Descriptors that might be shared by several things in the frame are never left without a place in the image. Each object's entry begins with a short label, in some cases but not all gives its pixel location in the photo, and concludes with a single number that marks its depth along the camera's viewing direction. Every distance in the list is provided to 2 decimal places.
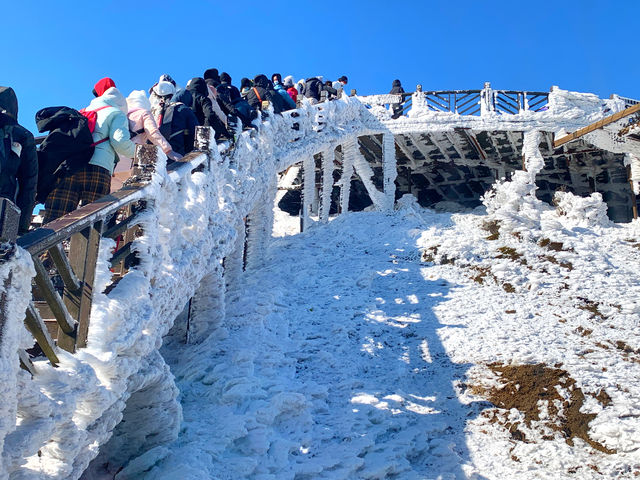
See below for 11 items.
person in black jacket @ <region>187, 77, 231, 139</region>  7.96
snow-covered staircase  2.81
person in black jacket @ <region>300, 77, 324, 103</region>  16.61
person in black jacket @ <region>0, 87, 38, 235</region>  4.46
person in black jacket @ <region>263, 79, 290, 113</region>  12.35
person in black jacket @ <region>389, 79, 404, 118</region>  17.94
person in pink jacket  6.36
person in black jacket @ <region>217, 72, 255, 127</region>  8.92
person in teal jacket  5.43
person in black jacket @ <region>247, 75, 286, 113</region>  11.76
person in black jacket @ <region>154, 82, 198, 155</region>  7.05
